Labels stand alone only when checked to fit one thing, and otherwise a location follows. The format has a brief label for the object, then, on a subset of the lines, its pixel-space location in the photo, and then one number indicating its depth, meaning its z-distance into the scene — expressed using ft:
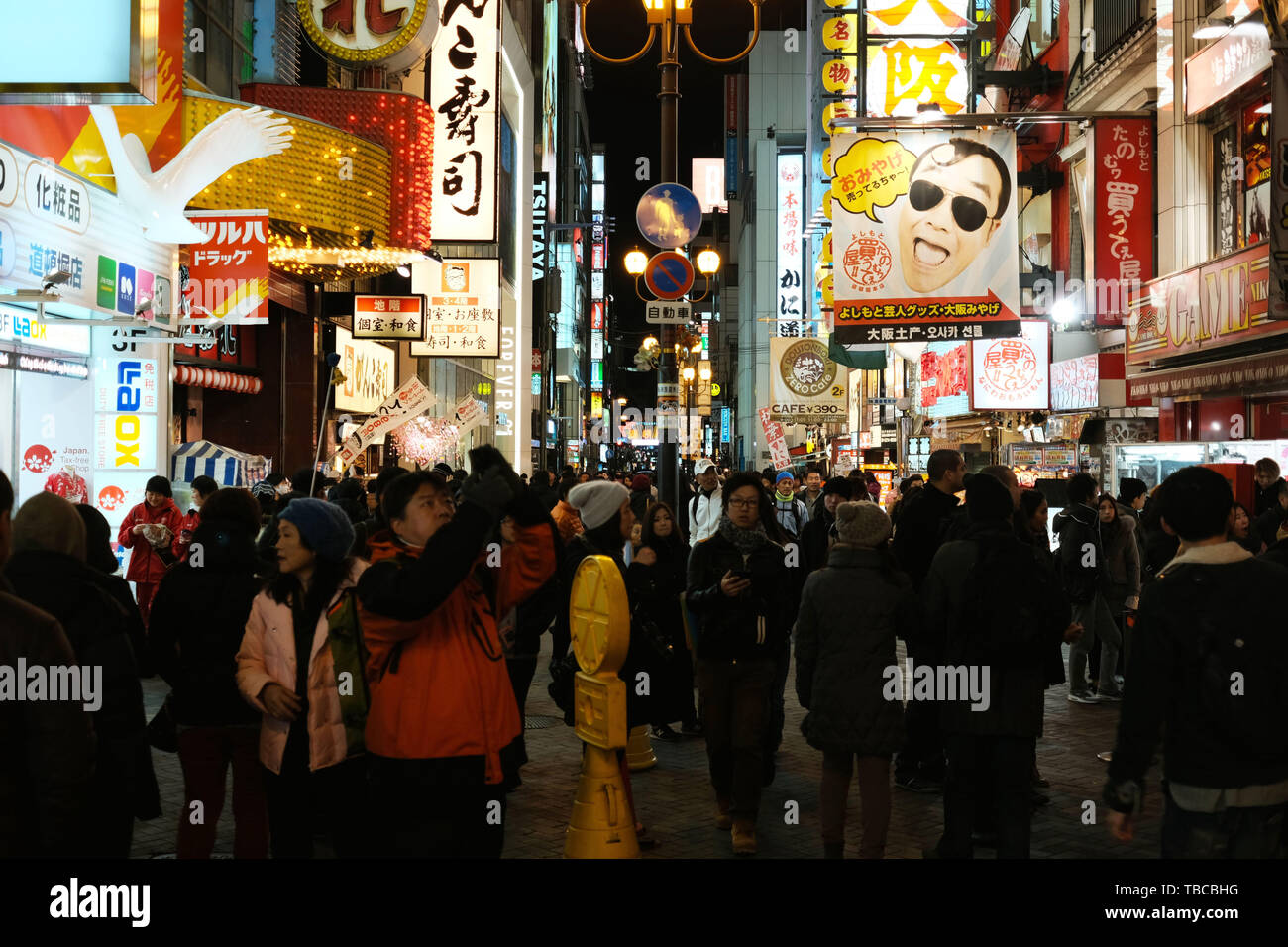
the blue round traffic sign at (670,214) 42.04
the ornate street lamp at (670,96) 40.73
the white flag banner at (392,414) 49.17
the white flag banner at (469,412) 65.10
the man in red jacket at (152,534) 37.17
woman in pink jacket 15.21
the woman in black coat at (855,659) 19.22
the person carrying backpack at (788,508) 46.75
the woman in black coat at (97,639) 14.26
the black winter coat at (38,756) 10.68
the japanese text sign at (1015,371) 73.51
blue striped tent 46.96
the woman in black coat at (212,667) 17.37
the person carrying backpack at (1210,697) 12.34
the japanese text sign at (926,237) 50.24
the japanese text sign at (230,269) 46.06
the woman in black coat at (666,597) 23.24
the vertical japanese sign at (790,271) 178.91
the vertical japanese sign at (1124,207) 59.67
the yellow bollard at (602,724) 19.71
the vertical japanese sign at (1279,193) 33.53
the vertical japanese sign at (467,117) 83.10
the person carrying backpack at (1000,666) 17.98
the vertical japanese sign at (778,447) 70.95
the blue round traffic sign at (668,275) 42.09
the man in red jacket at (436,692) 13.60
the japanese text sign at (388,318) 71.05
